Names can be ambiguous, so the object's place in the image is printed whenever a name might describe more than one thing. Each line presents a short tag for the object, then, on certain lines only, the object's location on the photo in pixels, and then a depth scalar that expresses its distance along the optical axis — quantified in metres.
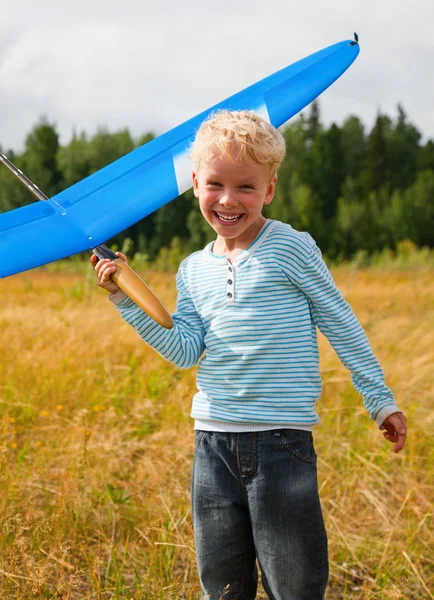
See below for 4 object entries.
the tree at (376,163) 33.56
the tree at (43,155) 25.61
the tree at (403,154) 34.47
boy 1.62
